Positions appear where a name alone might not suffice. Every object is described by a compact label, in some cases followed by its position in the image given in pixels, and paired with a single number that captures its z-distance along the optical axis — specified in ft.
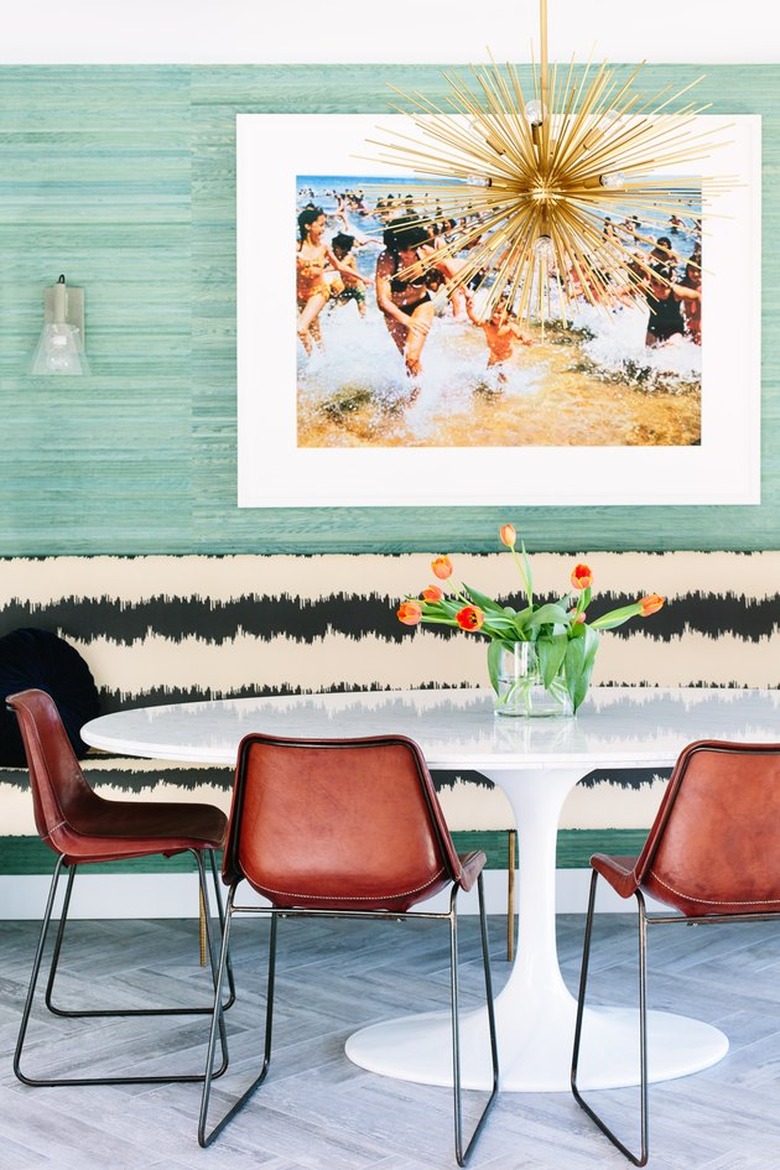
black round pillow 13.41
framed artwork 14.40
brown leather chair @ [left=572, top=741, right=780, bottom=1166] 7.72
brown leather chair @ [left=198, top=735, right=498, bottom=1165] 7.82
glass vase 9.56
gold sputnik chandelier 14.15
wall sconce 14.08
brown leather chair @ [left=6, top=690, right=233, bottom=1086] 9.24
